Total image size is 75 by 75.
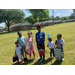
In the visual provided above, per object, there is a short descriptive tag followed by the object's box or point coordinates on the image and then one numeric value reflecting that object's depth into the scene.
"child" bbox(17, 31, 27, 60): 4.28
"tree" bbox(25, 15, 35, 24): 58.12
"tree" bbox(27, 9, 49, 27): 40.61
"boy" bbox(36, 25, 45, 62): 3.92
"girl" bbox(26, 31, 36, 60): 4.32
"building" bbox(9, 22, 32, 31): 42.46
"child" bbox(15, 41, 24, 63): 4.20
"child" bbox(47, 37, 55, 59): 4.34
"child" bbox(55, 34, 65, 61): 3.91
